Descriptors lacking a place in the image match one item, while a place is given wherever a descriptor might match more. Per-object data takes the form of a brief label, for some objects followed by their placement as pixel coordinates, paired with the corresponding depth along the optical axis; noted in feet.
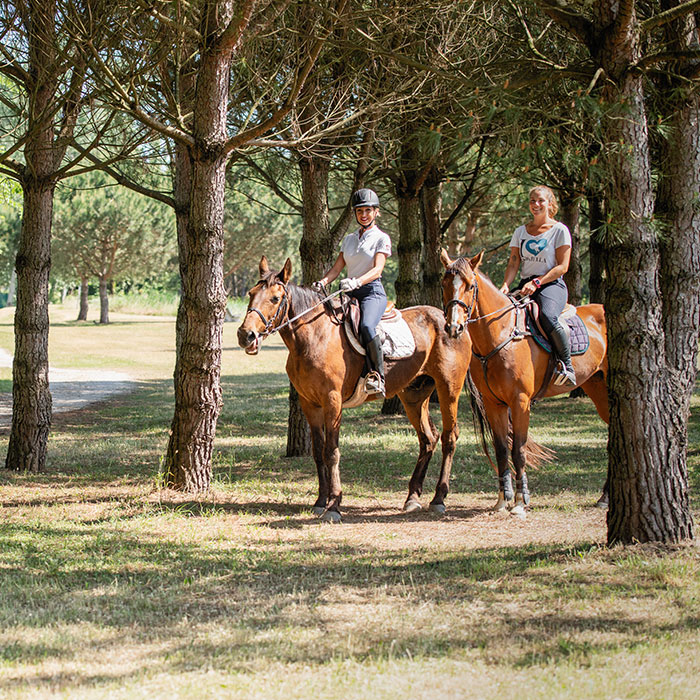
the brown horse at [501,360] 48.52
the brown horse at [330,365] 48.73
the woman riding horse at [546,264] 50.34
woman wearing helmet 51.08
